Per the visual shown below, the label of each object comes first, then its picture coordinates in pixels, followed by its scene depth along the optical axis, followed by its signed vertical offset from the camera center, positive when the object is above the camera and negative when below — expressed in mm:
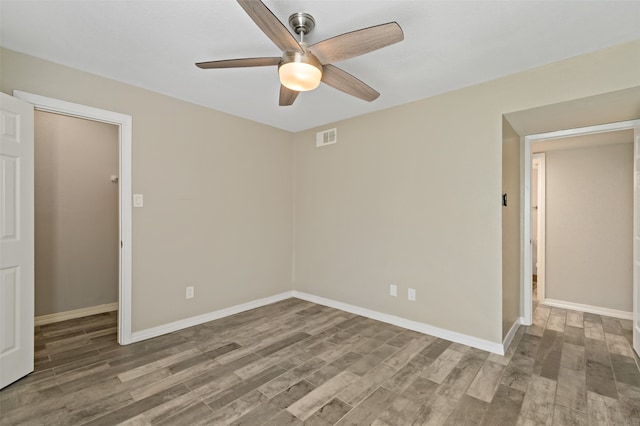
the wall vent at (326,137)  3973 +1001
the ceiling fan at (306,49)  1472 +909
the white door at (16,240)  2096 -205
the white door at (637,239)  2549 -232
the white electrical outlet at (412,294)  3238 -892
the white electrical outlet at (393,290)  3389 -883
